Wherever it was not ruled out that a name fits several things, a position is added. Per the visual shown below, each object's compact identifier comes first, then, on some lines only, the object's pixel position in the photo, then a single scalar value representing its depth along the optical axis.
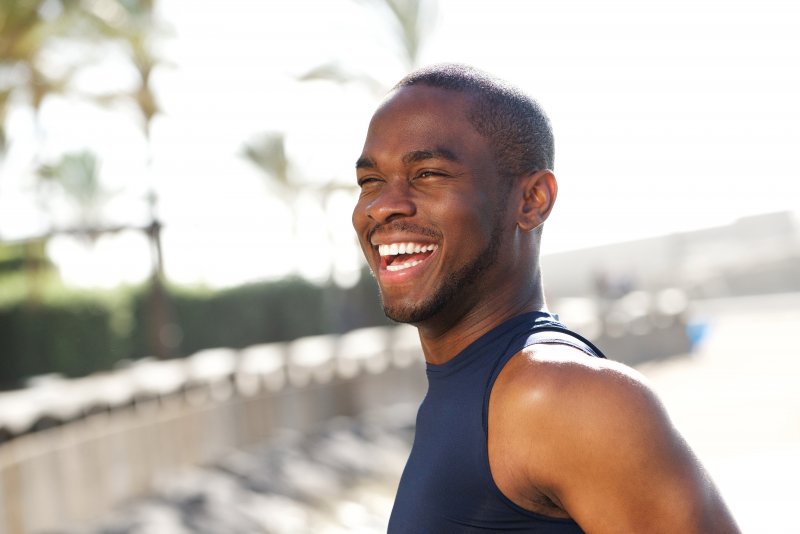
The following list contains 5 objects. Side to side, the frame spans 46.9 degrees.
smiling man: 1.33
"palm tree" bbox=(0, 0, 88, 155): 17.94
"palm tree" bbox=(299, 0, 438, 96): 21.00
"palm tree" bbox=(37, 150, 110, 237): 49.66
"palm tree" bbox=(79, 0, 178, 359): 19.19
